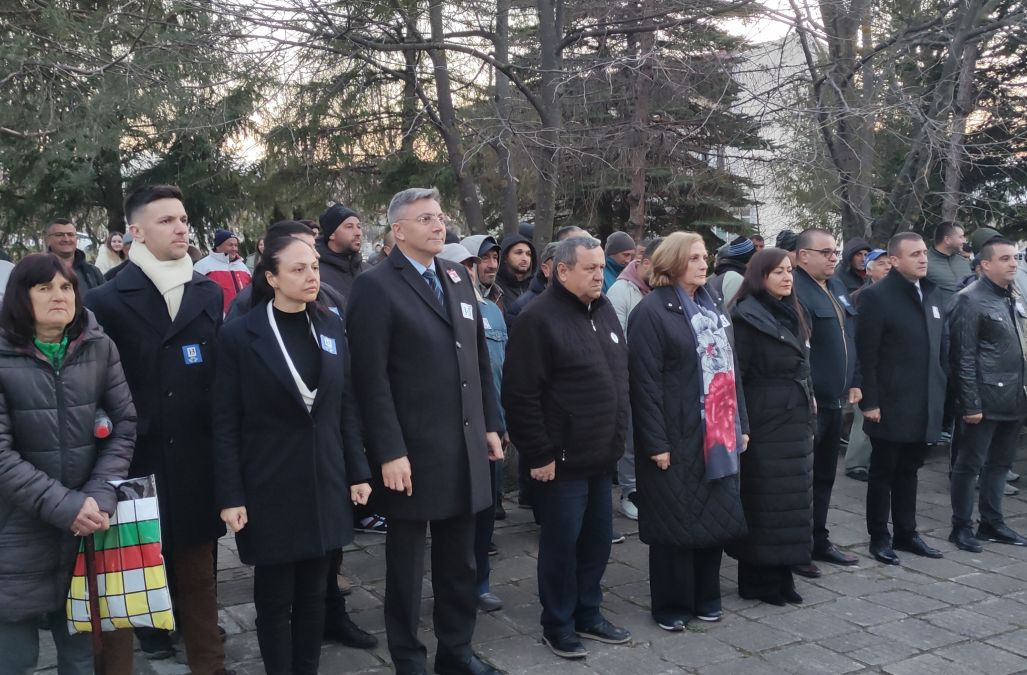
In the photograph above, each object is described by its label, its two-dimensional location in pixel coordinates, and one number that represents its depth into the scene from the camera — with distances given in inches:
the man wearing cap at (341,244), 229.1
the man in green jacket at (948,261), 307.6
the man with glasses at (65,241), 289.9
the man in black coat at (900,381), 225.9
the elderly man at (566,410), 169.2
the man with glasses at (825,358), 220.5
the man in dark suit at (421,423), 150.5
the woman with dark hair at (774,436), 194.7
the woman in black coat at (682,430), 181.9
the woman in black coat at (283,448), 141.3
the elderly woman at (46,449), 127.3
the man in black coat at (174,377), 152.0
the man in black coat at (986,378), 240.7
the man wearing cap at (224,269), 281.7
